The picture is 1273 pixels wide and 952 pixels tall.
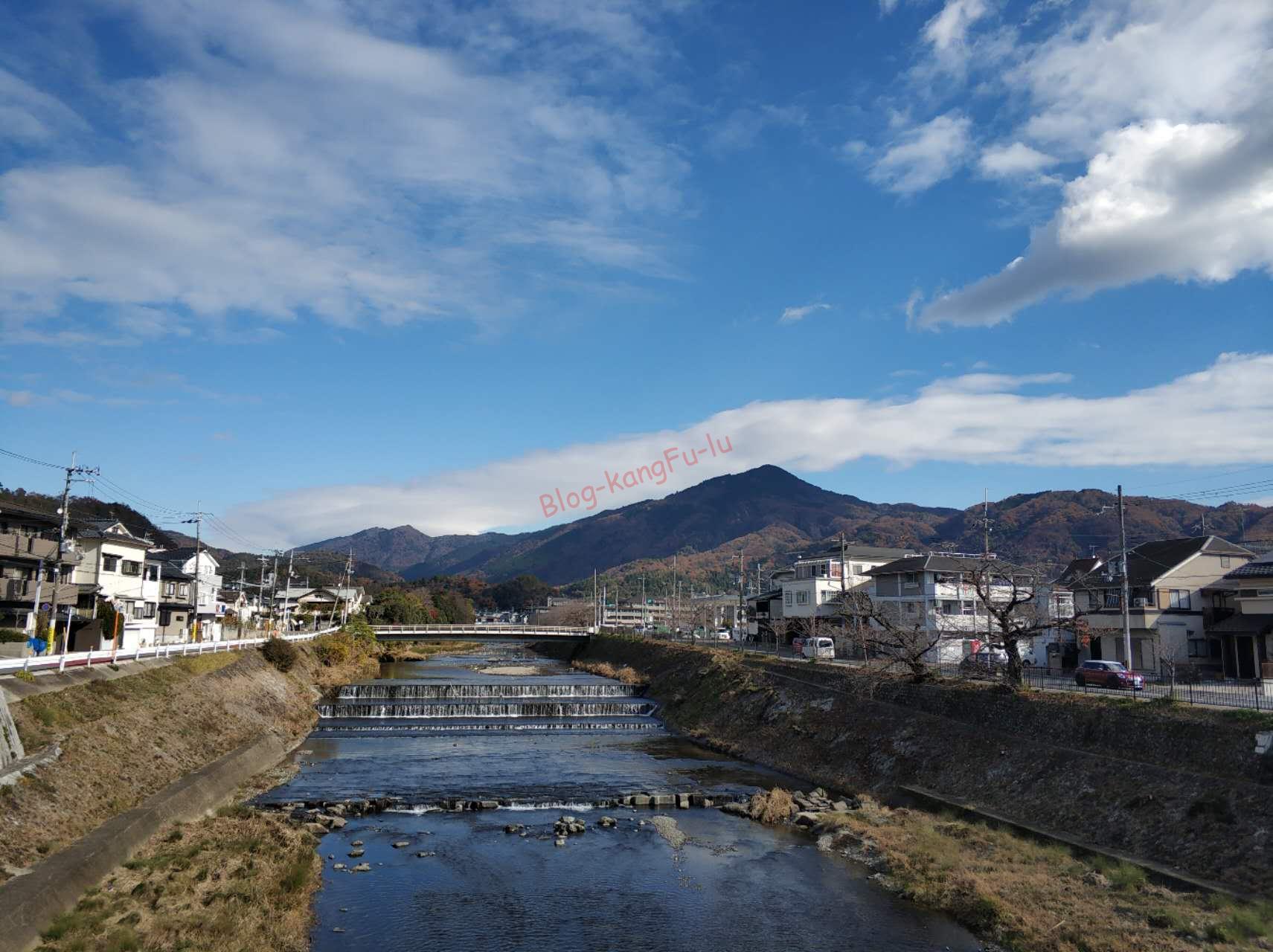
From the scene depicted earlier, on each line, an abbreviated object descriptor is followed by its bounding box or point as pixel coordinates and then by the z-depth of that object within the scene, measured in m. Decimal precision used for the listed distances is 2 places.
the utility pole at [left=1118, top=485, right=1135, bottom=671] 33.00
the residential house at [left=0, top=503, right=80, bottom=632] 42.44
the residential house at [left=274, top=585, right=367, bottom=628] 106.56
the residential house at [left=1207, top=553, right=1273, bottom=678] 35.28
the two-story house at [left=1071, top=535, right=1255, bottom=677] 40.59
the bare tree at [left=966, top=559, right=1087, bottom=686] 29.50
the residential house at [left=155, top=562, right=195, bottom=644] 62.94
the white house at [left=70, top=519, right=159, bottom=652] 50.59
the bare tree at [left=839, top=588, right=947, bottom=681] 34.38
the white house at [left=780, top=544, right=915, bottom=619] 68.88
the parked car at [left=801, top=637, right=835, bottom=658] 52.51
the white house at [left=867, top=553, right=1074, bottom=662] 50.53
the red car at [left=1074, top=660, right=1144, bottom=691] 31.03
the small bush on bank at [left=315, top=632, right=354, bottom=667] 62.22
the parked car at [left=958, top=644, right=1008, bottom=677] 35.88
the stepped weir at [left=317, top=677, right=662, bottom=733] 45.09
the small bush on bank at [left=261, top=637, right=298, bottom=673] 48.78
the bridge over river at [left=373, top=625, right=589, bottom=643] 83.31
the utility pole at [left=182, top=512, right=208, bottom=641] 52.93
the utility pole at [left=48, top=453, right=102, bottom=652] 37.88
